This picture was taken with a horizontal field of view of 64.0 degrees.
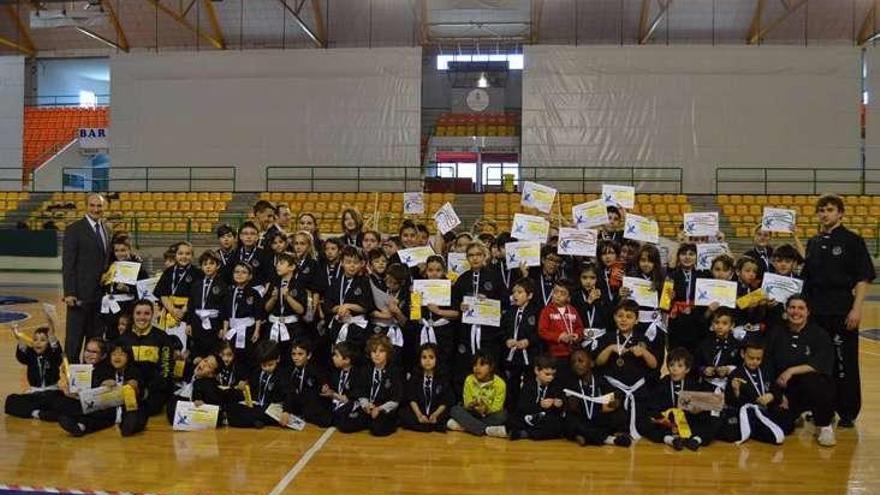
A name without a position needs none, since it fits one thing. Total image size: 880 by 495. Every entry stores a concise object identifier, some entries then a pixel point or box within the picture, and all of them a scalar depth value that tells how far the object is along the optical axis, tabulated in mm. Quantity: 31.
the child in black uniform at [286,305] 5832
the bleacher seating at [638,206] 17625
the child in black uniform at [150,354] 5672
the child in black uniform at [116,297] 6312
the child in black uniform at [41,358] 5863
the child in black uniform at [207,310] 5988
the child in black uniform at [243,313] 5855
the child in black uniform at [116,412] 5109
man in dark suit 6223
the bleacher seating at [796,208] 16938
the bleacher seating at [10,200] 20453
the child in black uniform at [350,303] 5797
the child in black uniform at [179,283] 6277
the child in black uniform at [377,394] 5254
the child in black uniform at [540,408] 5164
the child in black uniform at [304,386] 5499
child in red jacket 5516
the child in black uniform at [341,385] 5367
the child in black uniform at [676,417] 5059
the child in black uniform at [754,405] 5156
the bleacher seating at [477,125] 23672
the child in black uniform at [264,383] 5578
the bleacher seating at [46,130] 26672
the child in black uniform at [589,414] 5074
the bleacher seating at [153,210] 17781
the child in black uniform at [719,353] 5398
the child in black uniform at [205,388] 5484
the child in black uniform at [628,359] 5316
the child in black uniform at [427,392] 5398
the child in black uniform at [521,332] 5676
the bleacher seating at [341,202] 18562
